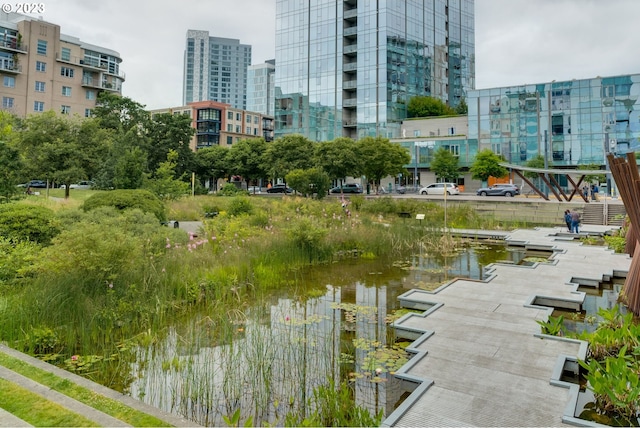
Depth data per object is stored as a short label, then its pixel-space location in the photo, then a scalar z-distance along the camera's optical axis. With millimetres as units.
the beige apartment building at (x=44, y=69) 48500
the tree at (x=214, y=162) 48844
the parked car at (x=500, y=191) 36812
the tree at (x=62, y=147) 23688
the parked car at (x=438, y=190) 41094
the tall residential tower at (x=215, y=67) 154000
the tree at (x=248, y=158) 46938
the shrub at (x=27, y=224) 8359
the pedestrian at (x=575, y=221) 17969
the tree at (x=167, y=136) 40875
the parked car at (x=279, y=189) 48434
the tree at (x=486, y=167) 43106
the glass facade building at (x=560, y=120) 44125
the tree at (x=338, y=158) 37094
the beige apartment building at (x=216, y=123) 73375
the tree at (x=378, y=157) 38812
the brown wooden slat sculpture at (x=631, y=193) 6305
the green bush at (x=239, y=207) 16094
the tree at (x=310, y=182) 27547
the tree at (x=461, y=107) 64344
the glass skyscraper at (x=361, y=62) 54875
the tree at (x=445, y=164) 47188
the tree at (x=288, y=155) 39812
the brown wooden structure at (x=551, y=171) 23184
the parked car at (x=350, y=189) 45938
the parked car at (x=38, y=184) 48281
